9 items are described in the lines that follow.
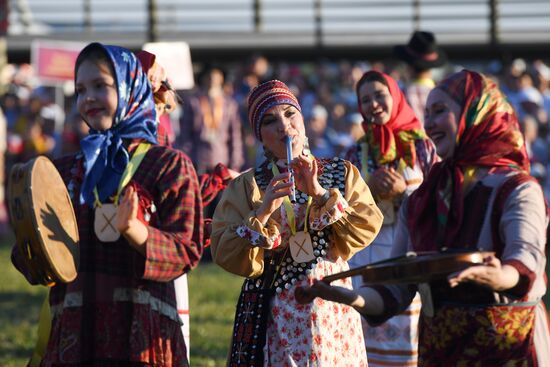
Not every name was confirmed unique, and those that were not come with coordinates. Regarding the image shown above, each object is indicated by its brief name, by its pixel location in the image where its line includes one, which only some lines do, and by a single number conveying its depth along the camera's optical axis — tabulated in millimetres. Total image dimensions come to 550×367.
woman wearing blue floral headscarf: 10581
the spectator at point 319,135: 31318
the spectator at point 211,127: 29135
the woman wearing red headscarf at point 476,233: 9258
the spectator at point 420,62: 18701
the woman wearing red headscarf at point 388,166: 14722
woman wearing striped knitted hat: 10202
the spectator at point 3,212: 35203
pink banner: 34739
